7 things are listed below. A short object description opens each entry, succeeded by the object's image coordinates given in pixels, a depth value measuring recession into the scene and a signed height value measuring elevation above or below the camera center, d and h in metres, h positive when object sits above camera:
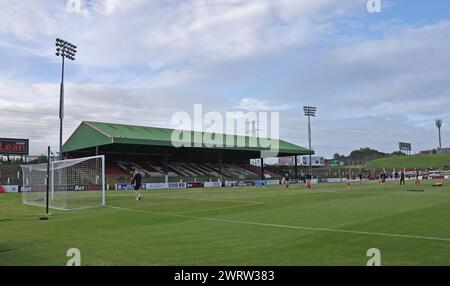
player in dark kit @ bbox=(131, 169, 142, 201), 28.54 -0.32
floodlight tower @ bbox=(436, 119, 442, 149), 147.75 +16.66
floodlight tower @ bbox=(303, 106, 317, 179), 88.50 +12.63
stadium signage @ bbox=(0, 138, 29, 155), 66.31 +4.47
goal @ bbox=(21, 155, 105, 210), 27.69 -0.71
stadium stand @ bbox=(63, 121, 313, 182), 64.31 +3.96
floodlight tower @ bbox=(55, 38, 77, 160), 44.47 +13.28
